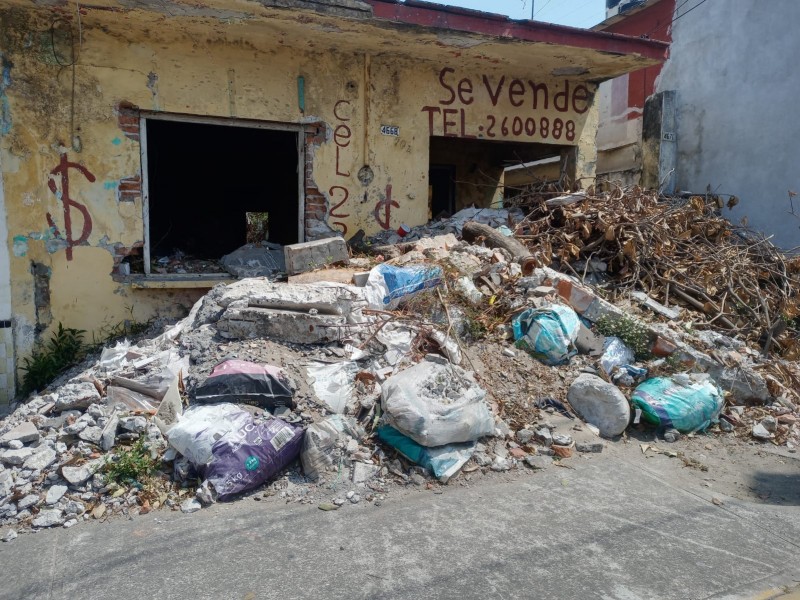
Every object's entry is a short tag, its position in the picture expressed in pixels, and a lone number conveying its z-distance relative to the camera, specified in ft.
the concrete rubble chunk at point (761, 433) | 14.30
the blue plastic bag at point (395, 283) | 16.07
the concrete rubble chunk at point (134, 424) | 11.55
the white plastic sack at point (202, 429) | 10.63
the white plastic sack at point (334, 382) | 12.62
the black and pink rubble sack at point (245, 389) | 12.09
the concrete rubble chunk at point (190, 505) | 10.25
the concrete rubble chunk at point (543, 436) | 12.92
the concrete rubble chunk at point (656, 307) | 17.59
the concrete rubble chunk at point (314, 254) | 17.65
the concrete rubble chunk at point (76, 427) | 11.58
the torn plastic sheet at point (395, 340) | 14.29
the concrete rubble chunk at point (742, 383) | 15.49
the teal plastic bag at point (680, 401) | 13.87
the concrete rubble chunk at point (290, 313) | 14.12
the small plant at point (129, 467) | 10.71
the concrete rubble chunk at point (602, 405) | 13.53
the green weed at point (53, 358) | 16.70
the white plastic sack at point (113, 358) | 14.25
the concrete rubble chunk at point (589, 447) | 12.94
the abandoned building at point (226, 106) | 16.63
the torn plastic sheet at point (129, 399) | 12.53
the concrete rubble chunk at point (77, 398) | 12.60
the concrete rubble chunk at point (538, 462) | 12.16
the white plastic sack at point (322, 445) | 11.16
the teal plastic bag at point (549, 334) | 15.19
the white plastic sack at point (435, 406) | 11.21
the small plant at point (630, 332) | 16.02
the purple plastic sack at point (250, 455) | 10.52
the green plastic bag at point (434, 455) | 11.41
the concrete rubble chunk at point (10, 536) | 9.60
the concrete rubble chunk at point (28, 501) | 10.19
